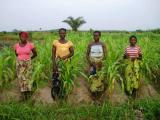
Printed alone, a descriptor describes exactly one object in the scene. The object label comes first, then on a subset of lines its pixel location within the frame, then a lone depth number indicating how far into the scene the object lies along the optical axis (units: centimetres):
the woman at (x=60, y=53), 266
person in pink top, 260
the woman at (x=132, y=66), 278
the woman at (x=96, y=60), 272
